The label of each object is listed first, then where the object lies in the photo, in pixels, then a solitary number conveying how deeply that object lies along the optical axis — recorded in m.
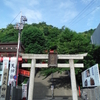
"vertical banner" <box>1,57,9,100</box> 10.10
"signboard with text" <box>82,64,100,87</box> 10.73
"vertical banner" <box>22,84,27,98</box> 17.29
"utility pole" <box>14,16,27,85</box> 17.06
